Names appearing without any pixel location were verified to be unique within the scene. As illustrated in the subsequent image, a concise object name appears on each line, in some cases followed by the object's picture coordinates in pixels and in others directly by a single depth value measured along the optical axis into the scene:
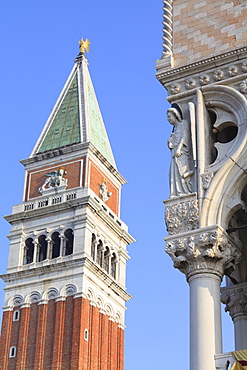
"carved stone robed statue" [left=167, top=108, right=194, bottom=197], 15.65
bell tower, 69.81
